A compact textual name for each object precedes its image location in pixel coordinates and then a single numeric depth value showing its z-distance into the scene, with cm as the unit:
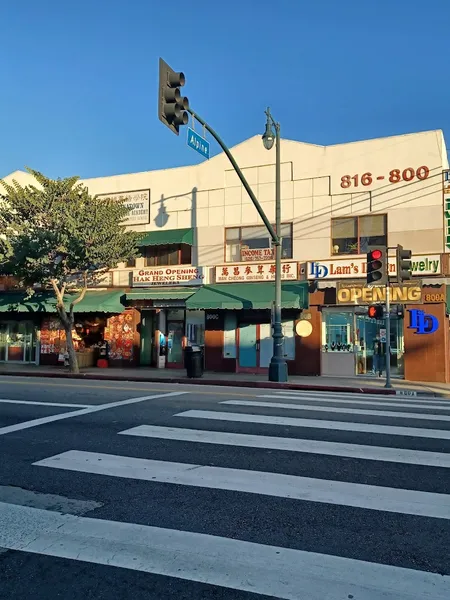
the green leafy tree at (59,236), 1881
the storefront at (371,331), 1814
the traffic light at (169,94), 1083
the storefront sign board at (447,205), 1800
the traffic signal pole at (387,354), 1475
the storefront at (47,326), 2239
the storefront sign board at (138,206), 2300
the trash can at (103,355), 2294
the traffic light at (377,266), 1478
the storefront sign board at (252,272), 2023
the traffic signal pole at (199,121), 1086
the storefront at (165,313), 2175
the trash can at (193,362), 1802
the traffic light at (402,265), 1475
